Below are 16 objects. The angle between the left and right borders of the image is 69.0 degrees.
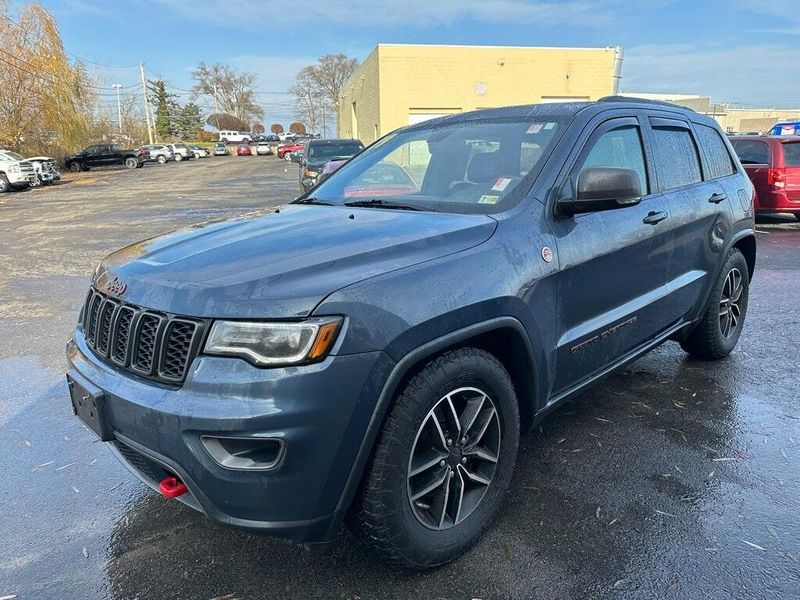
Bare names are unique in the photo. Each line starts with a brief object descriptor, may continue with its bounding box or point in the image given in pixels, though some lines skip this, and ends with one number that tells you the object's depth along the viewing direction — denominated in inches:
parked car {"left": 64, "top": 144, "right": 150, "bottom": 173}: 1545.3
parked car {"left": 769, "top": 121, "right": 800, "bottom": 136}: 1151.7
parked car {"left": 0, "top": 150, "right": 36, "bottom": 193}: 968.3
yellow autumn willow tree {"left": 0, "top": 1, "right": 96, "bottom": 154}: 1268.5
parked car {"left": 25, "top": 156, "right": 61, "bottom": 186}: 1076.0
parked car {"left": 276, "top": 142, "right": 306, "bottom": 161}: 2294.2
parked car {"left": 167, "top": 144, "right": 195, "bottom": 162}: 2172.7
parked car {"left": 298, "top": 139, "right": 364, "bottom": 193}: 591.7
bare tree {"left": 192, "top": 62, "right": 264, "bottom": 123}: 3673.7
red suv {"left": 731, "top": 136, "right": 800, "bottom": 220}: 434.9
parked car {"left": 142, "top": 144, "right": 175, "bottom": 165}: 2032.5
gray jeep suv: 74.8
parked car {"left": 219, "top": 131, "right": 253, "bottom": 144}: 3317.9
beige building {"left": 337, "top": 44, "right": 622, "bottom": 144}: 954.1
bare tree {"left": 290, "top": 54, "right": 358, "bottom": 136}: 3056.1
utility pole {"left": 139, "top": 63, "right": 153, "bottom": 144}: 2716.5
